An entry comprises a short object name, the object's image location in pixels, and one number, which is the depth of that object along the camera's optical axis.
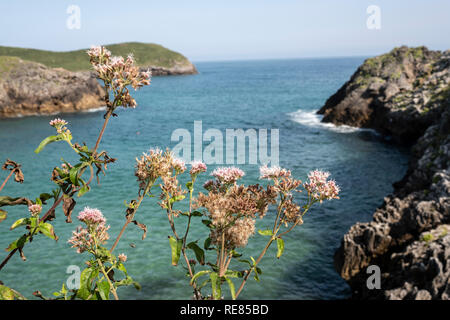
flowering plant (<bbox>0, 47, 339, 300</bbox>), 3.12
